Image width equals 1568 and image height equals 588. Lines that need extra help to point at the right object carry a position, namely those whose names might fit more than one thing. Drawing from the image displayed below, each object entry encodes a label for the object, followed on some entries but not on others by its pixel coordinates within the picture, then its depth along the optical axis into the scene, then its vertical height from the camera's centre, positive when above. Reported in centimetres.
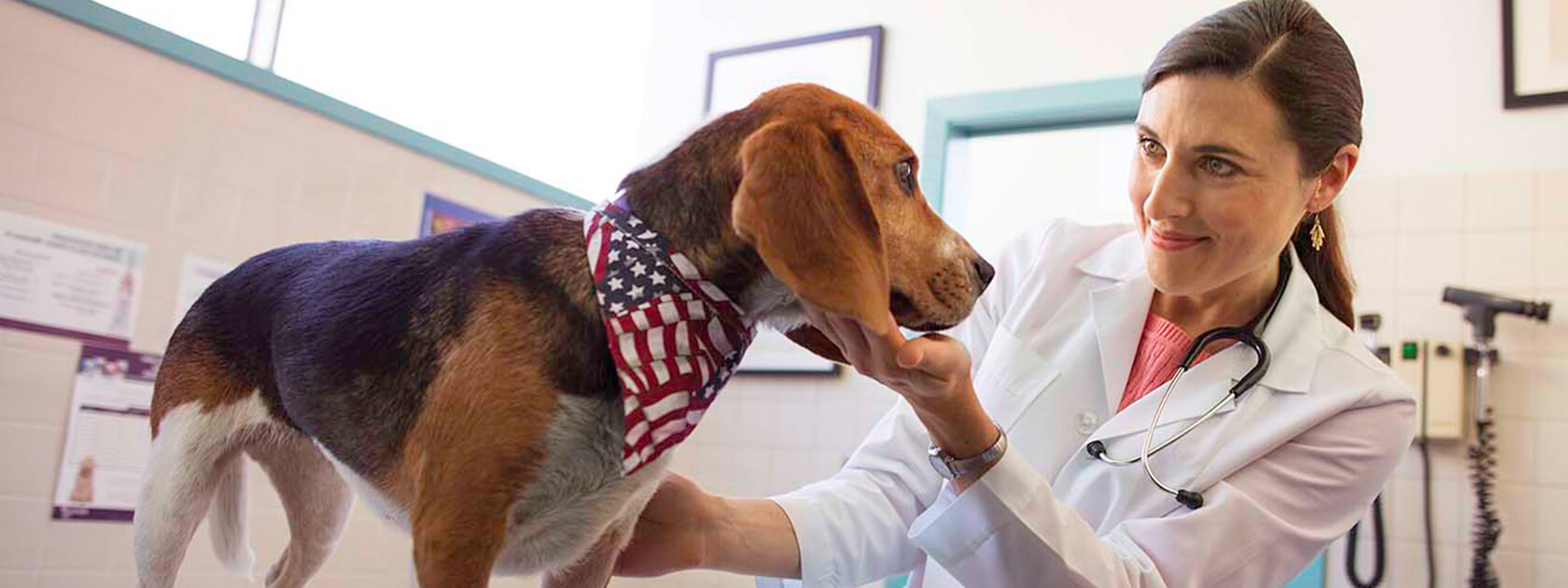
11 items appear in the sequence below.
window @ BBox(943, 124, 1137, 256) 374 +66
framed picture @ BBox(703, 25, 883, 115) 410 +106
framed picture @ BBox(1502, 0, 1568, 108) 306 +100
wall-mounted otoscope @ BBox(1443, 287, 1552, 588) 282 -3
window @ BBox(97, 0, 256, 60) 250 +62
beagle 91 -1
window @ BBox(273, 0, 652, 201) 301 +75
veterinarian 137 -4
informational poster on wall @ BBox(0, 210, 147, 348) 218 +1
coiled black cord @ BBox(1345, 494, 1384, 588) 293 -37
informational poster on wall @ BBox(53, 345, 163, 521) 230 -30
